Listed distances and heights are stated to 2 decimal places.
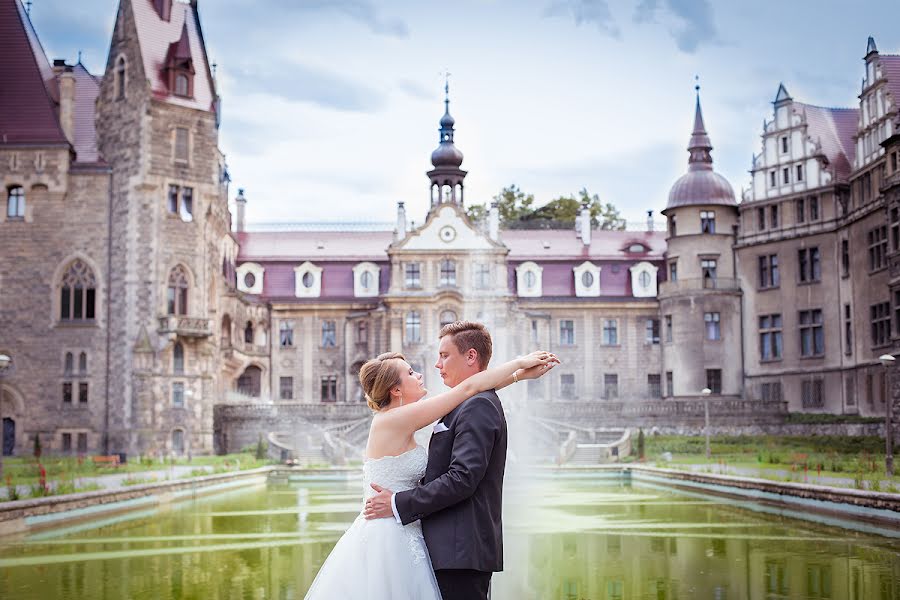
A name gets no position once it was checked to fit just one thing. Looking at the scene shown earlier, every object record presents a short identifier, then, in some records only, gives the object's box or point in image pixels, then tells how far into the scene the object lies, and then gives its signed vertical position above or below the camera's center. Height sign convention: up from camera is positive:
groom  4.82 -0.47
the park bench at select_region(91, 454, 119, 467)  32.60 -1.82
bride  4.98 -0.36
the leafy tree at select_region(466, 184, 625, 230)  68.88 +12.06
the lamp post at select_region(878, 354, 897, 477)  21.72 -1.20
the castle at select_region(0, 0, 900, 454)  40.97 +5.38
